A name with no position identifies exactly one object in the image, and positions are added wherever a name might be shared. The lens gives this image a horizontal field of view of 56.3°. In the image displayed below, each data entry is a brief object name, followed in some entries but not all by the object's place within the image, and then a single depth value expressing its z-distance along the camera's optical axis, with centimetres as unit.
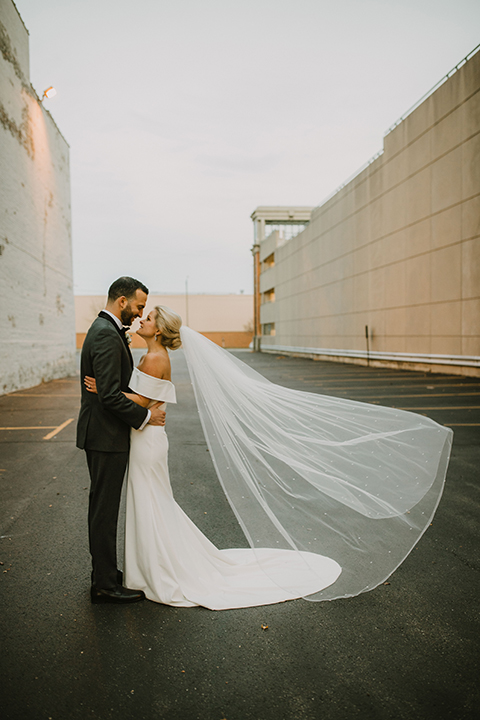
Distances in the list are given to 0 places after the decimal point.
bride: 305
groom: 292
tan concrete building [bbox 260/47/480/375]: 1636
